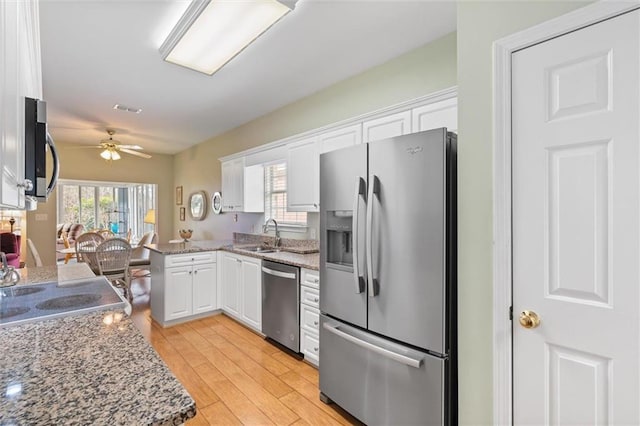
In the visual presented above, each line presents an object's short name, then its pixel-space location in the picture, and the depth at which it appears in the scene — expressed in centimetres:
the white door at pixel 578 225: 109
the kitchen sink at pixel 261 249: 376
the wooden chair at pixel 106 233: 661
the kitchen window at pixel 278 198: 386
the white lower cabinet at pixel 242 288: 336
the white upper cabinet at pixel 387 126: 243
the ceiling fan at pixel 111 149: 495
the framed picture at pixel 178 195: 694
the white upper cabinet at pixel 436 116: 217
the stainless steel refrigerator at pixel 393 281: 160
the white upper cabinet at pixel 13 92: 65
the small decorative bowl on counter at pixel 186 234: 448
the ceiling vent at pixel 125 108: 398
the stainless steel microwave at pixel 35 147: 108
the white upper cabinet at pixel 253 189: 430
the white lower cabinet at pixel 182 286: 363
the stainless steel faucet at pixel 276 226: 397
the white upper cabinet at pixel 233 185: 439
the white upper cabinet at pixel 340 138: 281
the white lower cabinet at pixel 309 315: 267
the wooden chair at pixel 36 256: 373
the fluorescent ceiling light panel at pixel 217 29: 192
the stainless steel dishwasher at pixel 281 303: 286
